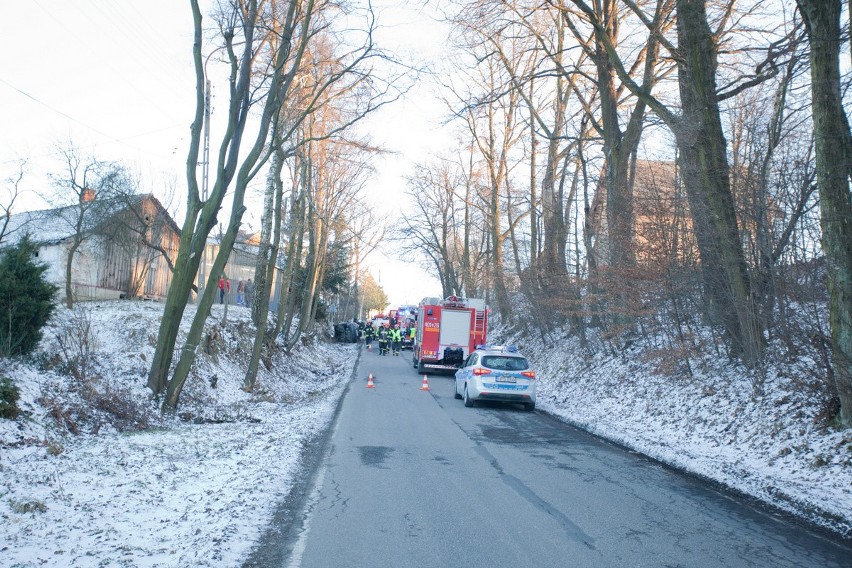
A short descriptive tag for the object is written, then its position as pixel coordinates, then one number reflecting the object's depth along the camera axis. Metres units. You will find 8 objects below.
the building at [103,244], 28.45
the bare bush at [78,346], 12.88
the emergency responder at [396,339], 44.80
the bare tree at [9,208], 19.36
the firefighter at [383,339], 44.75
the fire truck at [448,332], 31.98
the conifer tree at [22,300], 11.95
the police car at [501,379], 18.14
